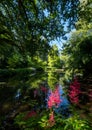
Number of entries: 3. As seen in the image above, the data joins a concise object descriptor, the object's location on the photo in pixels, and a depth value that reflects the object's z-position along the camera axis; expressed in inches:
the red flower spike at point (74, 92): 95.0
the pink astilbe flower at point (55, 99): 89.5
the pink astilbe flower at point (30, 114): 110.2
